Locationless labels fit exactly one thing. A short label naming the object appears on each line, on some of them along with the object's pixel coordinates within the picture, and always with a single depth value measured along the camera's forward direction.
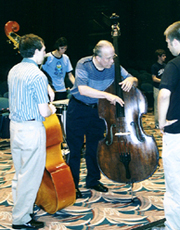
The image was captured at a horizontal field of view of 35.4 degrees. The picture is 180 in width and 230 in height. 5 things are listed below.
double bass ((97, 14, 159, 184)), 2.21
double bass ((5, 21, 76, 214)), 2.11
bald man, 2.32
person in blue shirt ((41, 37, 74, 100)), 4.03
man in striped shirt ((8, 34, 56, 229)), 1.84
